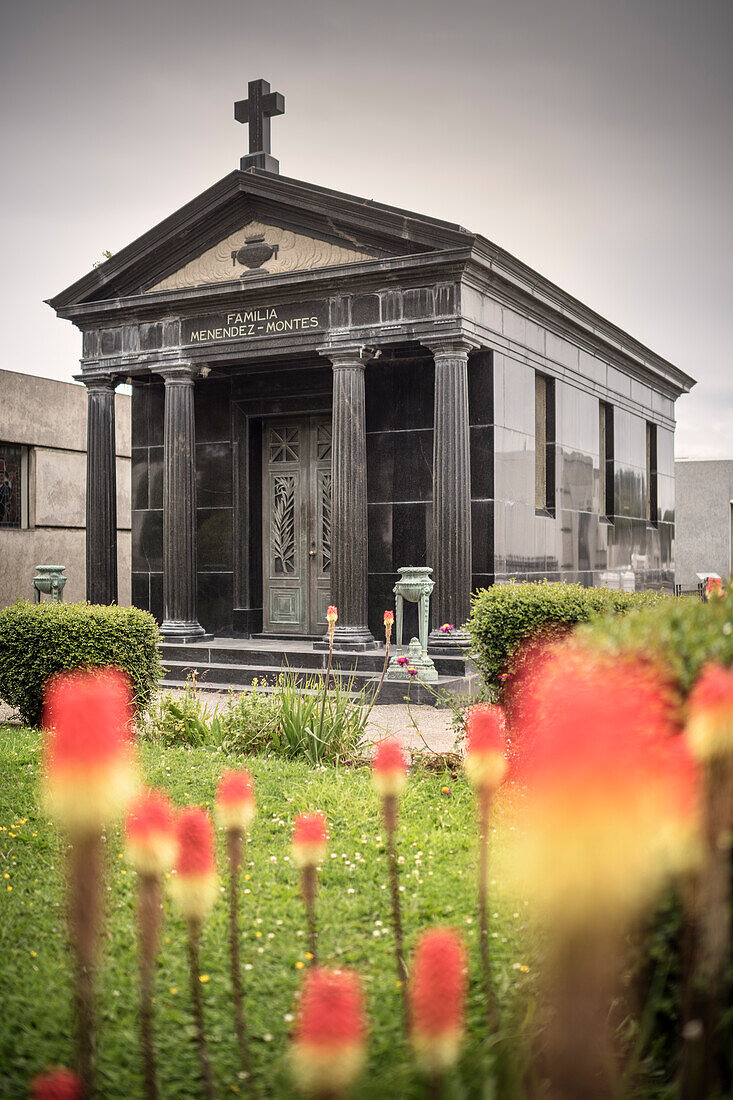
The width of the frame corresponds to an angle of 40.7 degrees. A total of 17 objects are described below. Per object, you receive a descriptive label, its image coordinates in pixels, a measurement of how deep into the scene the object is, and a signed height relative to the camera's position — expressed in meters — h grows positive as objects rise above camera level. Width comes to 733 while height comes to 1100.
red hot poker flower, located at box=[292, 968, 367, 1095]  1.08 -0.52
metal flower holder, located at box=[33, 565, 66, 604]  14.08 -0.23
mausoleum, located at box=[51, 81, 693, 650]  11.84 +2.16
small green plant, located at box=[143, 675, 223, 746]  7.99 -1.32
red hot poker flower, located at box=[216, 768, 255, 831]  1.96 -0.48
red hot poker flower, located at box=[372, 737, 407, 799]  2.33 -0.49
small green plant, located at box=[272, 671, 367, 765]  7.39 -1.26
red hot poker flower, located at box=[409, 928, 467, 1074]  1.20 -0.53
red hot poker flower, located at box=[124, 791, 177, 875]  1.61 -0.46
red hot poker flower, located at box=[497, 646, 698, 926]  0.92 -0.25
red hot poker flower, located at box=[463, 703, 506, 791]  2.27 -0.45
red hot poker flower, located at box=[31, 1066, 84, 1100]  1.21 -0.65
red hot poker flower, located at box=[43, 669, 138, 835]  1.27 -0.25
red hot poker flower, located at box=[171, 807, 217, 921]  1.66 -0.50
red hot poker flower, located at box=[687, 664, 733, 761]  1.37 -0.22
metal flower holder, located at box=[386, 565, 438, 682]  11.07 -0.57
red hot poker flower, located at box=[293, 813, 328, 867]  2.05 -0.58
